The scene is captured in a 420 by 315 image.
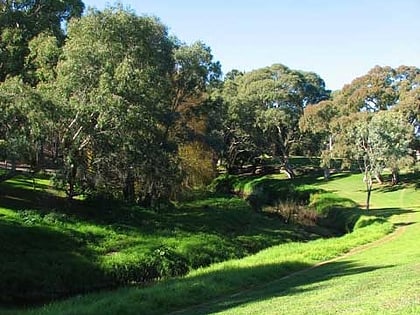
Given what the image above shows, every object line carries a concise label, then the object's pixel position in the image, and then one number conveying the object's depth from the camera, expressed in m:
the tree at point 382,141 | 42.59
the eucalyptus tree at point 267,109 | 71.88
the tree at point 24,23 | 32.47
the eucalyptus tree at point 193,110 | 40.56
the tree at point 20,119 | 22.62
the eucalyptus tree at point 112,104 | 26.05
